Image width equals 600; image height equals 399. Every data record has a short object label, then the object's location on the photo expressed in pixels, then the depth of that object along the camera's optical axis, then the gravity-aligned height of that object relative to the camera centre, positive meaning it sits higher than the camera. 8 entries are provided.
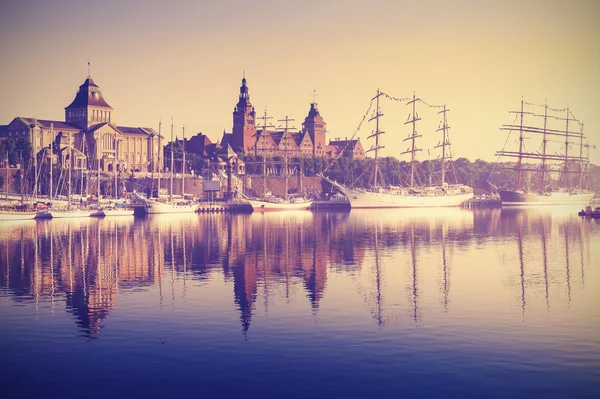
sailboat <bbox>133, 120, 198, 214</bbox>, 139.38 -2.04
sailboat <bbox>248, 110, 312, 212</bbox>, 162.57 -2.17
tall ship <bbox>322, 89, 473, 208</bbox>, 179.00 -0.32
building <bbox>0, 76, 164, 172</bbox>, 178.75 +15.29
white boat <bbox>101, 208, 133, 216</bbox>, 129.88 -2.99
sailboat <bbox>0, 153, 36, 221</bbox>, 111.50 -2.52
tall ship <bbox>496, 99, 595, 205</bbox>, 193.38 +8.57
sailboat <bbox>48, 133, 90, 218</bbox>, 120.25 -2.76
